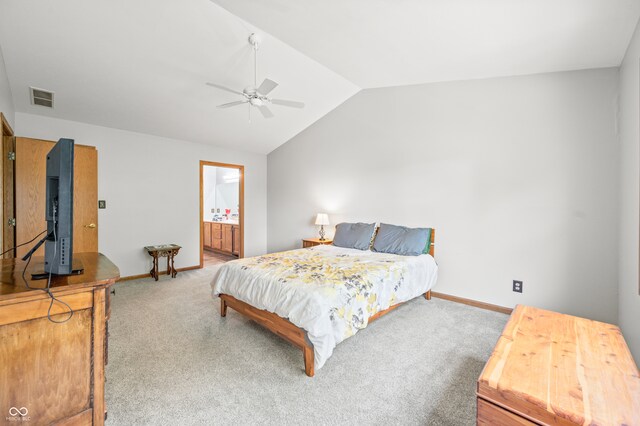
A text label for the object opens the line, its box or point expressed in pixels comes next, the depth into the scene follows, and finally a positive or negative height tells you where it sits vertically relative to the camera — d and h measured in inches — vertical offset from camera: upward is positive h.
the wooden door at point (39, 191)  130.7 +11.6
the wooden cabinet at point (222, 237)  247.3 -22.3
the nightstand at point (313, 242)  186.1 -19.5
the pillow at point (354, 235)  158.9 -13.1
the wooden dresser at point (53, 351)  43.2 -22.6
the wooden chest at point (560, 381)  43.3 -29.9
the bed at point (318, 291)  80.4 -26.9
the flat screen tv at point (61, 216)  51.1 -0.2
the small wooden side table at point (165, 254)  172.7 -25.0
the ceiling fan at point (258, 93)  103.7 +46.2
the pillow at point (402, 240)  140.5 -14.3
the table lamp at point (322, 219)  186.9 -3.9
